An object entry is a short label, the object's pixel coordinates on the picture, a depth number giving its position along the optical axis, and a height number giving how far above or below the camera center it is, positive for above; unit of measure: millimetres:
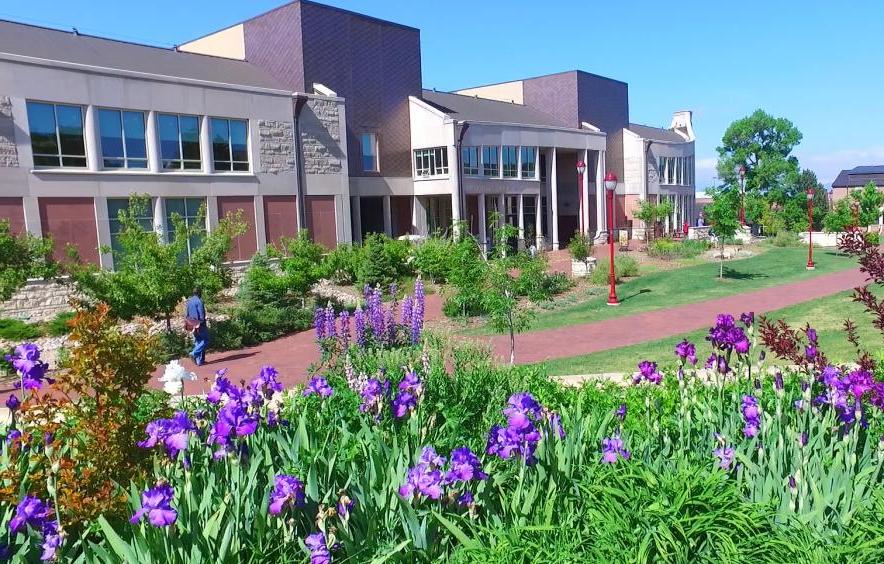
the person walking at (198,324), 14125 -2053
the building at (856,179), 79312 +2045
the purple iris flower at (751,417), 4461 -1405
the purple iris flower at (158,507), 3152 -1310
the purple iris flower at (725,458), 4188 -1540
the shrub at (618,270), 25870 -2489
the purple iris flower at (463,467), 3619 -1344
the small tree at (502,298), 12984 -1647
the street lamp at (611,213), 20014 -210
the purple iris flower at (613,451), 4129 -1472
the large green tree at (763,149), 62469 +4675
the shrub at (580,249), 27312 -1624
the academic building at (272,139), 21812 +3216
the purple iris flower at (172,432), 3848 -1182
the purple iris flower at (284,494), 3384 -1349
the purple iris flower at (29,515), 3438 -1418
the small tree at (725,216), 28531 -582
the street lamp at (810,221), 29891 -1060
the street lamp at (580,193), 44125 +908
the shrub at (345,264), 24188 -1689
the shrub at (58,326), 17906 -2553
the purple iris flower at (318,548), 3158 -1508
